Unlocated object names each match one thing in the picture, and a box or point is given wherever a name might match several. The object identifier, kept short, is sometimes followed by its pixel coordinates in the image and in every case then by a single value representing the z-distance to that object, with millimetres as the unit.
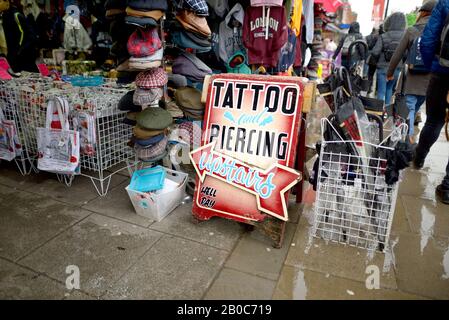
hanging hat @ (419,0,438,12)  4699
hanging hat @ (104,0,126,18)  3137
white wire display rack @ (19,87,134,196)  3582
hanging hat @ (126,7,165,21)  2871
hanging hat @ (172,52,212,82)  3547
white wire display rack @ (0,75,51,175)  4008
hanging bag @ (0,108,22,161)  3990
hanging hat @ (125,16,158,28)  2842
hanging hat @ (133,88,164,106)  3176
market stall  2854
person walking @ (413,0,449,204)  3633
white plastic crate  3137
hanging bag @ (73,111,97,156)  3467
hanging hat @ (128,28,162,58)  3002
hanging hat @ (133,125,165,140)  3188
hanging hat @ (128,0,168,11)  2881
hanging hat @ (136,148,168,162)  3256
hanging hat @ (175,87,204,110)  3484
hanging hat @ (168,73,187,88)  3602
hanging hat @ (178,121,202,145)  3744
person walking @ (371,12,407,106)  6627
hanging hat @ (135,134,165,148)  3229
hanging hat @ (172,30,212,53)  3490
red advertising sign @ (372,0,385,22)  17875
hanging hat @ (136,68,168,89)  3135
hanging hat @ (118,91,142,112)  3504
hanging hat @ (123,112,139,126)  3467
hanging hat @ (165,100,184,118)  3633
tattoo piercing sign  2826
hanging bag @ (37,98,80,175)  3477
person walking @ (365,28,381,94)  7273
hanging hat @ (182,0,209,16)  3229
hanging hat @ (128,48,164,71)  3002
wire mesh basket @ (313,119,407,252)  2678
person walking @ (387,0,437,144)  4738
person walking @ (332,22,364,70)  8612
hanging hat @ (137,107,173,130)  3137
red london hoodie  4590
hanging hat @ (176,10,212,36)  3325
